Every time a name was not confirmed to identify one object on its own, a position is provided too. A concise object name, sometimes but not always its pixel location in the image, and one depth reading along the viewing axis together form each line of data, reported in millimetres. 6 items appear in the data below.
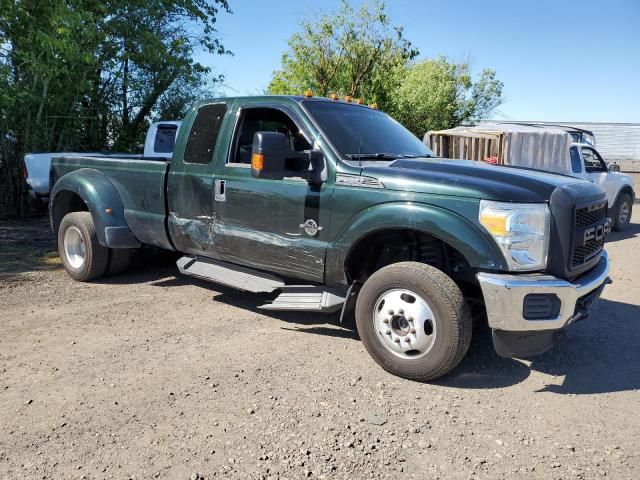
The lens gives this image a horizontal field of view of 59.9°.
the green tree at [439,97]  26359
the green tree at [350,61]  19844
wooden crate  13930
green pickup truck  3529
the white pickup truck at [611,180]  11961
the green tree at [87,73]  10109
